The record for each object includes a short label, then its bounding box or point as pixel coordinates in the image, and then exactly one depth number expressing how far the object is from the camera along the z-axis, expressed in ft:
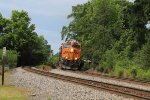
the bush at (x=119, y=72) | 133.37
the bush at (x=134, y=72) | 126.56
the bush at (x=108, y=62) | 152.46
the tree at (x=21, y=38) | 271.90
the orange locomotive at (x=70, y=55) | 170.71
